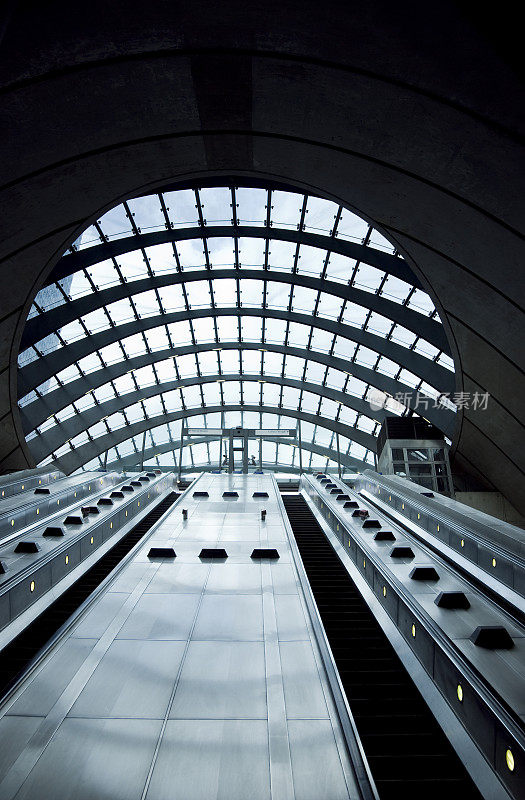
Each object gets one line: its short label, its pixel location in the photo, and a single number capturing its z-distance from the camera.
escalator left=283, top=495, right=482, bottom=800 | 4.57
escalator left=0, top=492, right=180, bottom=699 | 7.00
